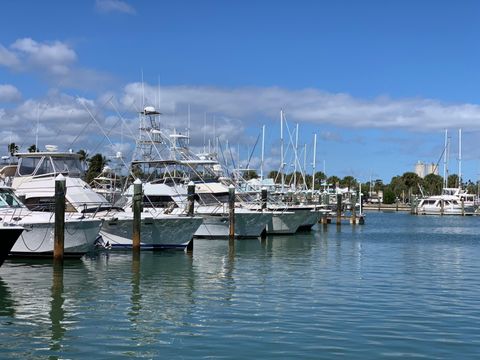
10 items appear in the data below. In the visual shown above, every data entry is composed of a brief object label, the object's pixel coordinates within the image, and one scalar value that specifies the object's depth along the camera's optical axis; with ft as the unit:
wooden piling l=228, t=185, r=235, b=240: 136.64
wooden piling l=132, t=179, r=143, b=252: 104.16
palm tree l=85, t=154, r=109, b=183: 329.33
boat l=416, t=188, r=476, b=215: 381.17
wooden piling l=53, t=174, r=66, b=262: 88.07
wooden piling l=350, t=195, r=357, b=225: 234.46
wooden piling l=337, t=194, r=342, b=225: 217.15
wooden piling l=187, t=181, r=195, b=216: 122.21
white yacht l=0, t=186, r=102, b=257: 92.79
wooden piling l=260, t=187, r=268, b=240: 161.07
